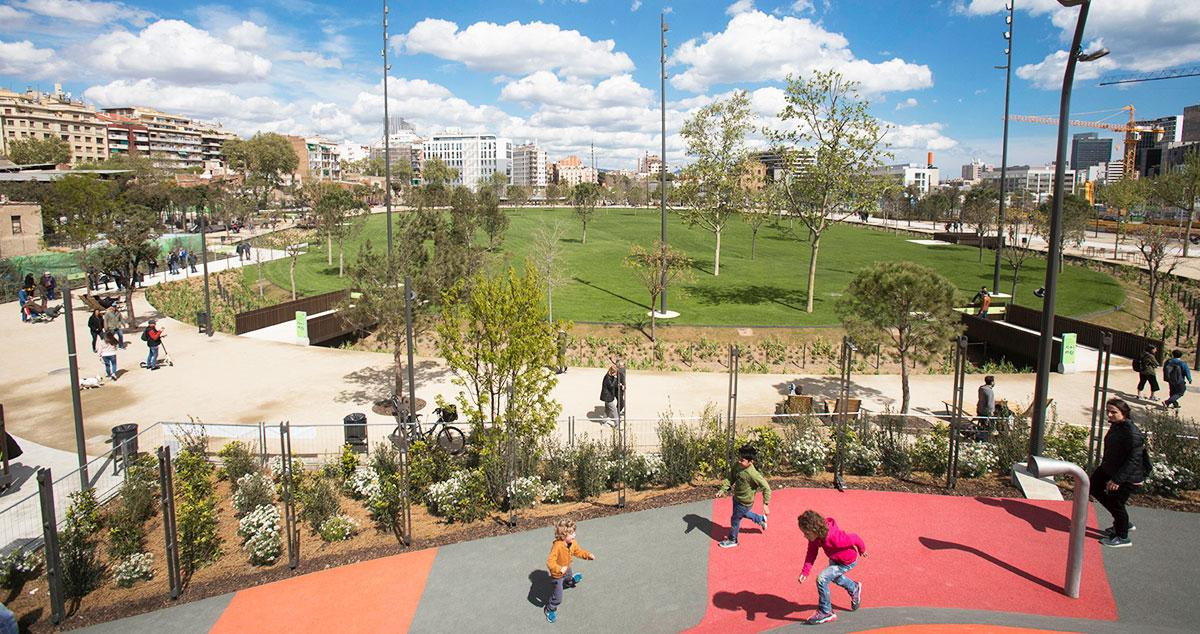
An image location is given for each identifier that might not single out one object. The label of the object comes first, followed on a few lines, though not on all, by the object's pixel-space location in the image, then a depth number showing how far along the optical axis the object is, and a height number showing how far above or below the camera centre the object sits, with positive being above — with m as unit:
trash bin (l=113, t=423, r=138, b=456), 13.95 -4.37
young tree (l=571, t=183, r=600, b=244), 61.26 +2.31
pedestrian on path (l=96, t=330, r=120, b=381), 19.84 -3.89
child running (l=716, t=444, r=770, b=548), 9.74 -3.71
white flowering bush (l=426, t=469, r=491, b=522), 11.54 -4.63
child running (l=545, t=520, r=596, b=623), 8.38 -4.07
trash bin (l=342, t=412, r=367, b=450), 13.92 -4.35
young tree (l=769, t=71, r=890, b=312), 29.12 +2.64
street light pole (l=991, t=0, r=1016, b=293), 29.91 +3.76
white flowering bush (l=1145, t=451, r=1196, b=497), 11.42 -4.13
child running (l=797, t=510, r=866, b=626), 7.87 -3.71
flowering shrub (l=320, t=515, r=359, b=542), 10.99 -4.91
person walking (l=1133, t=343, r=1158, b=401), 17.62 -3.61
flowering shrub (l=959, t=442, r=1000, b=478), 12.50 -4.22
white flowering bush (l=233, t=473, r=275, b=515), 11.86 -4.73
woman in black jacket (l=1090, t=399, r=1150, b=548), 9.04 -3.14
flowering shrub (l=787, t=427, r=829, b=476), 12.74 -4.24
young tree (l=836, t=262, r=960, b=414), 16.12 -1.97
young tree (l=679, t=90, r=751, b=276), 36.84 +3.16
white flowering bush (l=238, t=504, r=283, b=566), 10.41 -4.83
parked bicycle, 13.12 -4.12
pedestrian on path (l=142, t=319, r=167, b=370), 20.75 -3.67
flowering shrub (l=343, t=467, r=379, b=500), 12.28 -4.70
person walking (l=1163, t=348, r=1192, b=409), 16.70 -3.63
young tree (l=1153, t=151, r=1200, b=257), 50.78 +3.37
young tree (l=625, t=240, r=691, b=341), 26.28 -1.58
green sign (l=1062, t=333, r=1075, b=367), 20.80 -3.63
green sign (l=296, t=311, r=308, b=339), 24.28 -3.67
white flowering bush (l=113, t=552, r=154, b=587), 9.91 -5.07
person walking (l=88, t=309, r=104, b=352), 21.89 -3.36
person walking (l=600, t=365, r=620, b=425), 15.58 -3.84
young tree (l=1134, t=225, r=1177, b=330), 27.66 -1.03
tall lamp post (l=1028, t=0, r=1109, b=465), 7.95 -0.18
